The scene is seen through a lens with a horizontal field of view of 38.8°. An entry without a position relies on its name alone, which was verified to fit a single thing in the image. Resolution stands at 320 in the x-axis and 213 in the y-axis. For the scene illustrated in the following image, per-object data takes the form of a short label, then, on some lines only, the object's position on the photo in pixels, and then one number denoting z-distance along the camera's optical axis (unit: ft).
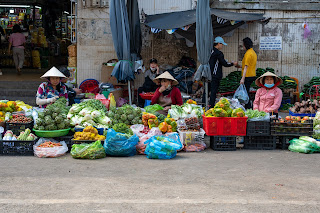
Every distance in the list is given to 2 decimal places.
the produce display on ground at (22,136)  26.10
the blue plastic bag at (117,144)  25.26
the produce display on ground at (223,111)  27.12
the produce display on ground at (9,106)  29.50
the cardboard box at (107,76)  42.78
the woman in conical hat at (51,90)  29.86
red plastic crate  27.43
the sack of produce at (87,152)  25.05
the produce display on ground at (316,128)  27.83
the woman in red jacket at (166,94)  31.24
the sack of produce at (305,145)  27.12
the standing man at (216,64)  37.29
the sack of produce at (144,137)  26.55
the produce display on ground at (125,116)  28.68
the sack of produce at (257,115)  27.84
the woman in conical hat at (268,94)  30.48
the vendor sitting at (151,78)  40.73
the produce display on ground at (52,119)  26.50
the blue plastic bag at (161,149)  25.25
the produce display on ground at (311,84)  43.56
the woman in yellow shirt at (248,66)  37.86
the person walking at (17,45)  52.95
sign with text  45.03
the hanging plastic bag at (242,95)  37.14
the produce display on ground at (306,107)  32.90
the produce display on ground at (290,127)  27.84
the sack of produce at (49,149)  25.44
